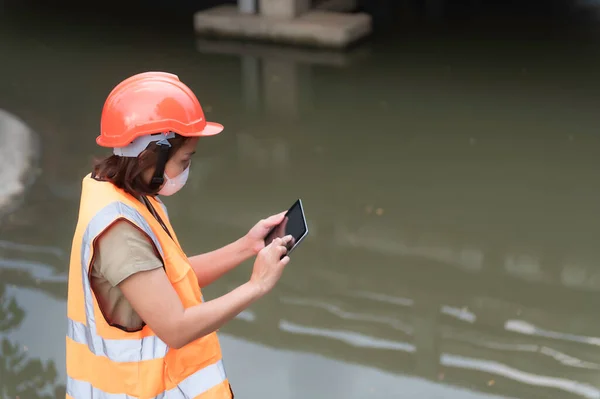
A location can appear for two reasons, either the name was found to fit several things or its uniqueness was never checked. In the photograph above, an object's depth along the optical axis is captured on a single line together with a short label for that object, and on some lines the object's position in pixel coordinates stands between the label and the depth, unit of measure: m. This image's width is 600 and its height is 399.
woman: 4.32
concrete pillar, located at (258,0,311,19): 16.07
